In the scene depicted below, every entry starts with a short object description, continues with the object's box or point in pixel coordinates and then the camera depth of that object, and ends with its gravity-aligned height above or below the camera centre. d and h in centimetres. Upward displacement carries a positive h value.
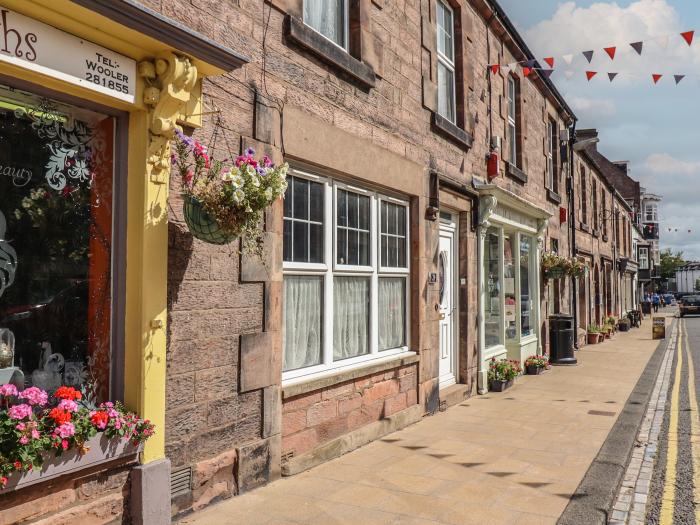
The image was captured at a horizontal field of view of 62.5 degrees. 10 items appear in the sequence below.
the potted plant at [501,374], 977 -147
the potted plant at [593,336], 1905 -156
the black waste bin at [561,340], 1332 -119
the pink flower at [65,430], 318 -77
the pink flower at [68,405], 329 -66
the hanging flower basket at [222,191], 386 +67
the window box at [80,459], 303 -98
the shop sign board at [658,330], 2091 -152
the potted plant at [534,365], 1185 -157
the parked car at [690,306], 4038 -123
